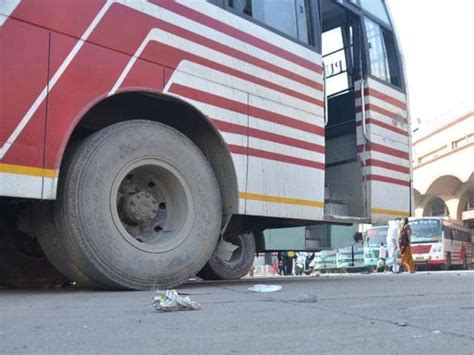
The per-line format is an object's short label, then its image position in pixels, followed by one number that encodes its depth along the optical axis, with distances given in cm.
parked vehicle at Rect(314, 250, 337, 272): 2622
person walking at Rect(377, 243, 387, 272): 2106
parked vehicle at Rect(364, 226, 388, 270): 2397
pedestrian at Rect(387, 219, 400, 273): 1664
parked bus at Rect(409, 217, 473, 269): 2342
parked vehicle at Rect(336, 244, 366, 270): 2481
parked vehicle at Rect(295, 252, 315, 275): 2428
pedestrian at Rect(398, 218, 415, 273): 1458
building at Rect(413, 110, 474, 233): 3042
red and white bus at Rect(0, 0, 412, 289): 385
